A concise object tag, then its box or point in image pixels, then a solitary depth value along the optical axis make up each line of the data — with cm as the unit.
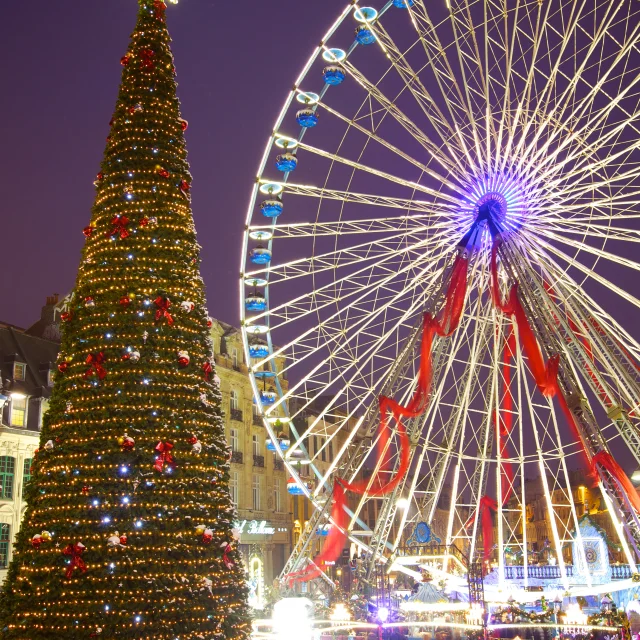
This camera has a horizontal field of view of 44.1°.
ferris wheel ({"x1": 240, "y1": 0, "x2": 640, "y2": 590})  1873
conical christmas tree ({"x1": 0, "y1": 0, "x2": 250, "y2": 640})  912
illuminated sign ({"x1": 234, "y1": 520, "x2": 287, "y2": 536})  4006
